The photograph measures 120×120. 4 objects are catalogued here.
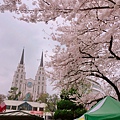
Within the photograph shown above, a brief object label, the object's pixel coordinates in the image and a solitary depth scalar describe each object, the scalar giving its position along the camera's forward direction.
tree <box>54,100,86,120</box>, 9.91
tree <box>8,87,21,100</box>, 42.96
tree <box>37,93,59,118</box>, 26.34
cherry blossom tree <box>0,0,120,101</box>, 3.16
